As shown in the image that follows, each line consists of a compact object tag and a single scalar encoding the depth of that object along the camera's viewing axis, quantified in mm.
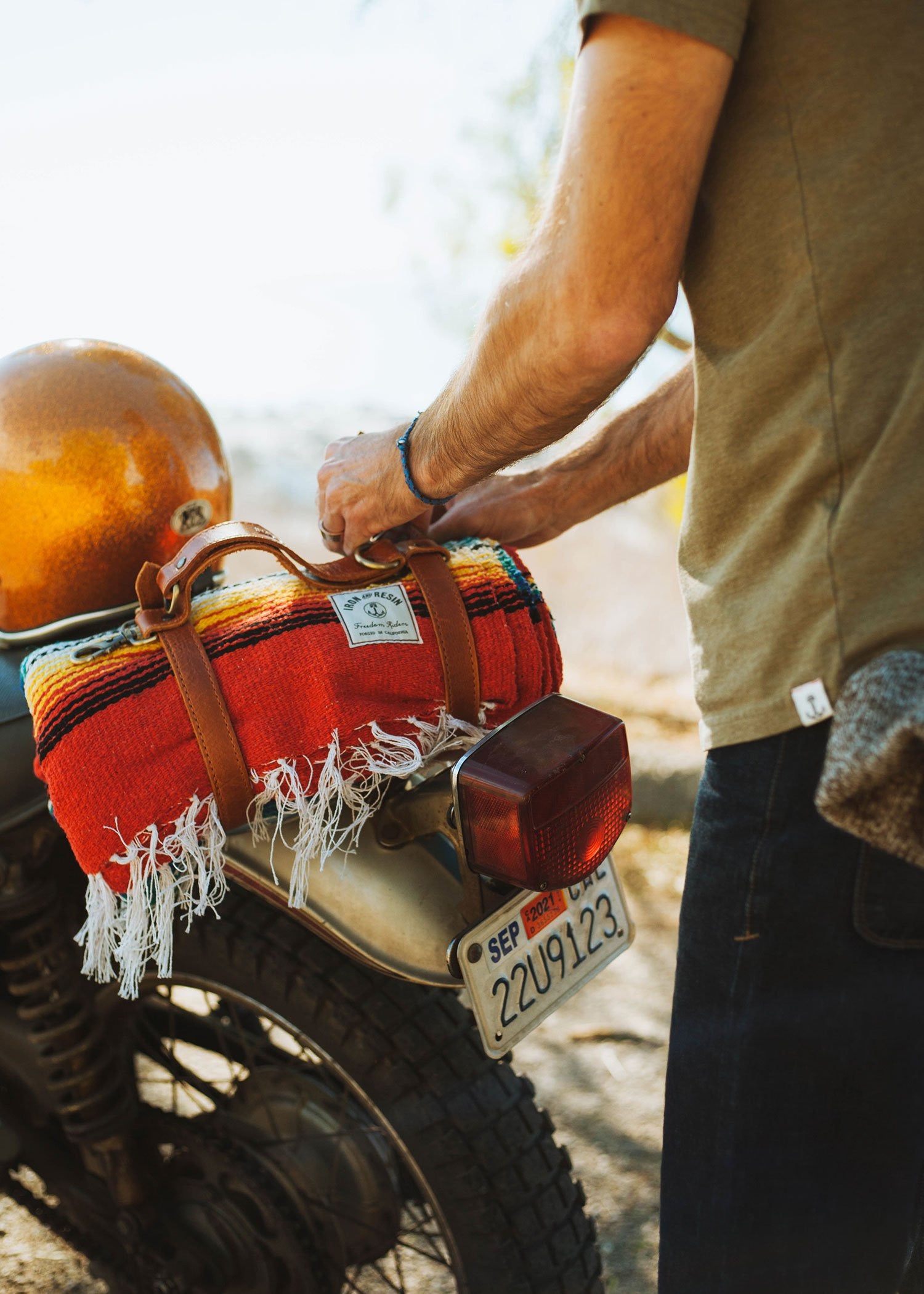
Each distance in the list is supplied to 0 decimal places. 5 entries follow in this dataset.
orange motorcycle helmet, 1558
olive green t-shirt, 914
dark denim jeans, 1001
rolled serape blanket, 1260
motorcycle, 1324
